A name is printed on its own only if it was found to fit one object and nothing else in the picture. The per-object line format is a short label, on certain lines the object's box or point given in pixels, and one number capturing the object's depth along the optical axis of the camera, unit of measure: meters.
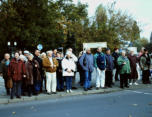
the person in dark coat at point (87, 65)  11.35
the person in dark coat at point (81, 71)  12.00
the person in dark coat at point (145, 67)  13.40
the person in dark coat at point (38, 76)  10.39
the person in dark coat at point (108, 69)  12.01
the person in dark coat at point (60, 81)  11.37
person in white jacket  10.83
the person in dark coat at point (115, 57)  13.79
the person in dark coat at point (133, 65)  12.68
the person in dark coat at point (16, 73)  9.62
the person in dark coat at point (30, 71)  9.98
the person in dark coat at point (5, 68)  10.55
